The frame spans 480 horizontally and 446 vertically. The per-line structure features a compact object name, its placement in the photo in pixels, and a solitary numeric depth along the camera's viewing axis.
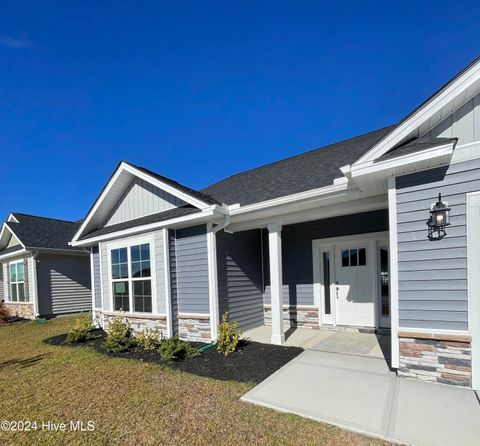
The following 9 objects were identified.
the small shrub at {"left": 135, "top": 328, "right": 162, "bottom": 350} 6.36
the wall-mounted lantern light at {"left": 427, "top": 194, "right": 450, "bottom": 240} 3.76
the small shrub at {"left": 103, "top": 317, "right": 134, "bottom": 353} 6.36
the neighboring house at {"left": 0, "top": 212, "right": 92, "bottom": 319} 12.17
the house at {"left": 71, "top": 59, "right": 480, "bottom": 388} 3.71
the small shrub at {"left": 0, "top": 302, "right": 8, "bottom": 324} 11.98
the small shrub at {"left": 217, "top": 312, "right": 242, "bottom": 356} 5.67
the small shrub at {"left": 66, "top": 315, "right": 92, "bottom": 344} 7.38
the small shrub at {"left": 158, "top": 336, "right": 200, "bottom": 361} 5.40
